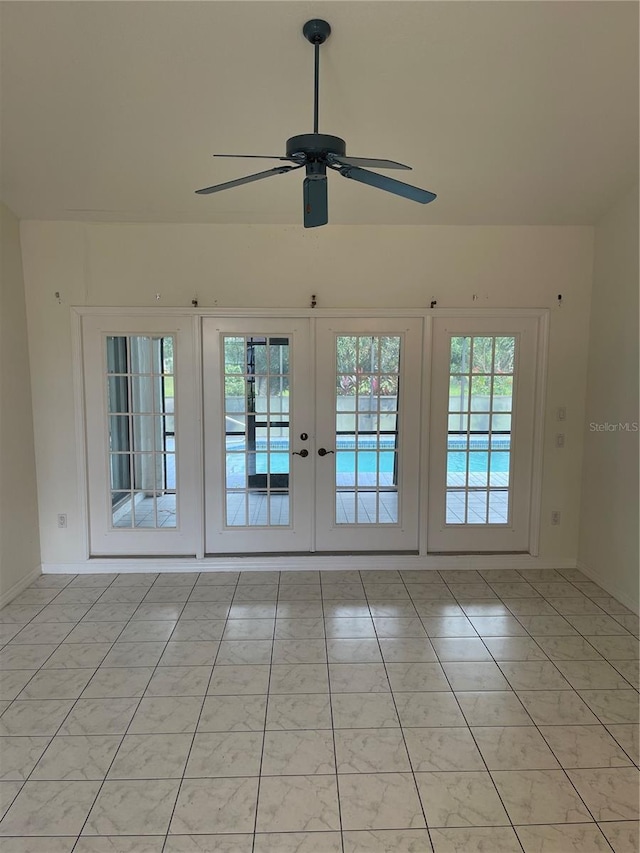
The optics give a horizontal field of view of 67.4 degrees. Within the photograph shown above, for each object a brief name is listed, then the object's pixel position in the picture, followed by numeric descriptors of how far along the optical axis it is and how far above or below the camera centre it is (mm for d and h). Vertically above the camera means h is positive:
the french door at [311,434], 3836 -309
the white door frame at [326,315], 3736 -83
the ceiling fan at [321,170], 1807 +895
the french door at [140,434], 3785 -310
